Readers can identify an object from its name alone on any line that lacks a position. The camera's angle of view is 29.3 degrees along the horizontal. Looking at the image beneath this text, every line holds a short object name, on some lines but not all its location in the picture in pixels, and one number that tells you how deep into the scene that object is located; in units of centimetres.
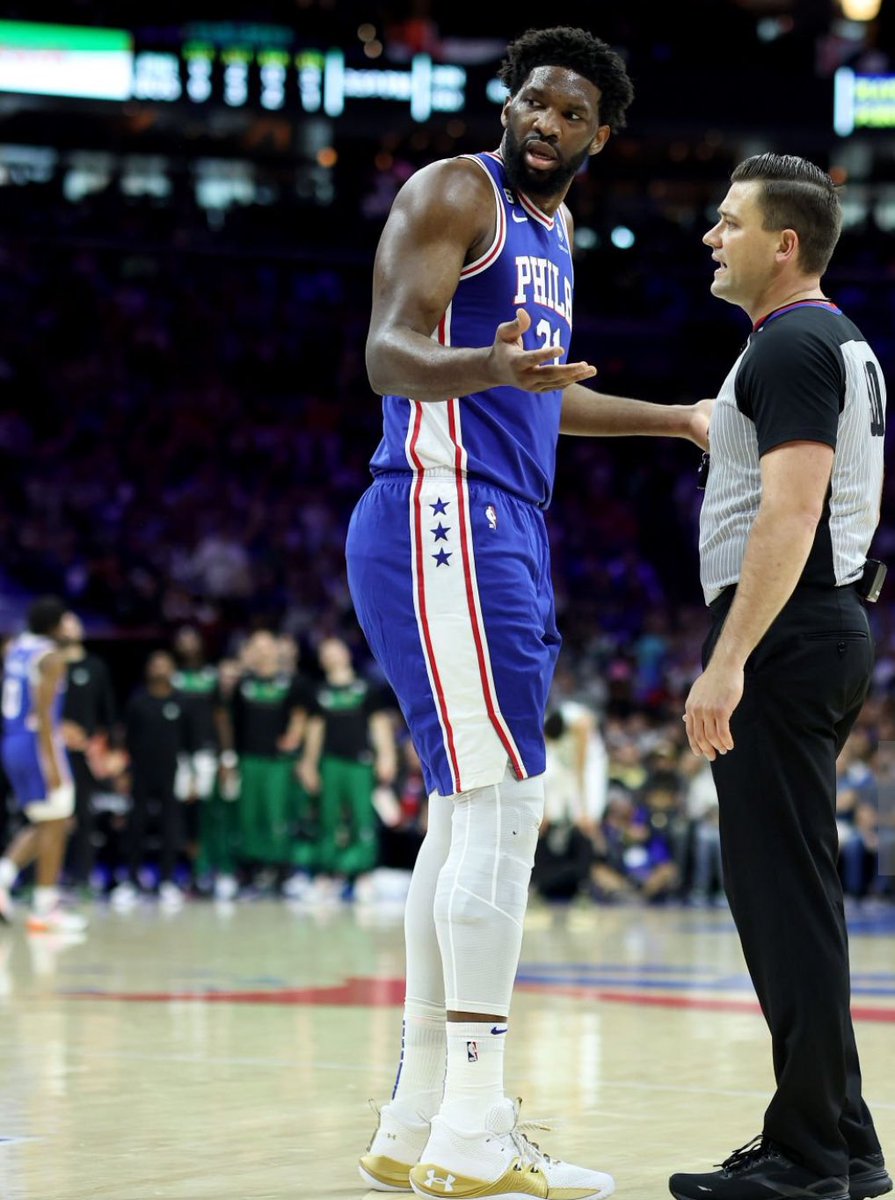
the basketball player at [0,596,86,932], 1099
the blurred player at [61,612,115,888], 1370
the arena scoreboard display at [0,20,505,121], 2219
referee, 326
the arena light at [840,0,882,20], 2484
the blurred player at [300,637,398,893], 1438
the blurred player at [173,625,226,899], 1456
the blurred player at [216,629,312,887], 1486
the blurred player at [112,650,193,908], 1447
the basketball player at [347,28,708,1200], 337
